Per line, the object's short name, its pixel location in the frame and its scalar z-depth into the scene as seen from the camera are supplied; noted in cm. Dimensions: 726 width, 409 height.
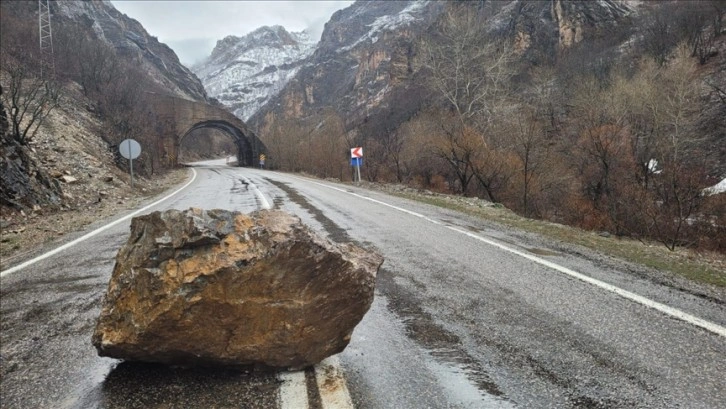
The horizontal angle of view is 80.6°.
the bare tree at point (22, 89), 1380
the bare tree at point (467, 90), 2338
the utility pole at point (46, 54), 2589
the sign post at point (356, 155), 2466
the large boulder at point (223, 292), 254
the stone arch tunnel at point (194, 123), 4984
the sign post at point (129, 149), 1798
